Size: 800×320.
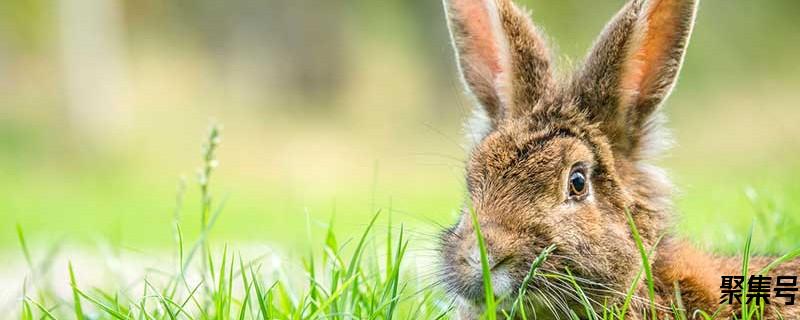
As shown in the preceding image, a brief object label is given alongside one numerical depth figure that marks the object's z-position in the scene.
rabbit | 6.37
